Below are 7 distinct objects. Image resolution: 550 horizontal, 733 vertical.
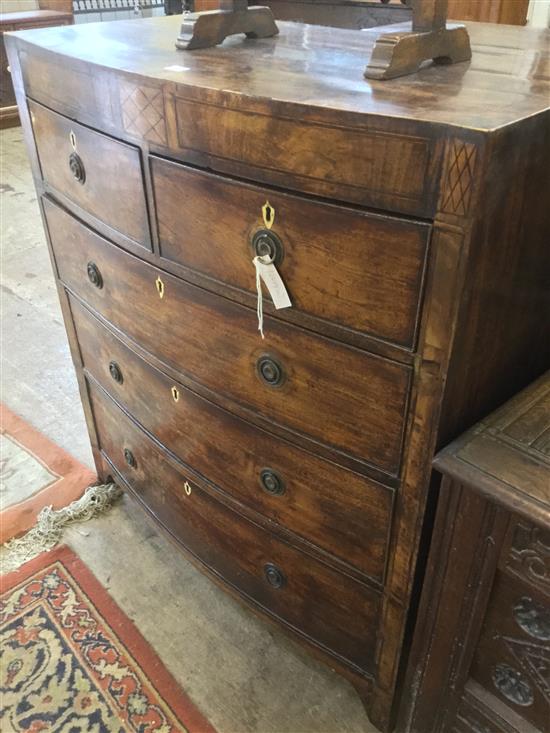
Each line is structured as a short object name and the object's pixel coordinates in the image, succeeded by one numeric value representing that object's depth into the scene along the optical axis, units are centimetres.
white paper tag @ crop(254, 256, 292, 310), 79
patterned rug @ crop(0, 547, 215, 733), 118
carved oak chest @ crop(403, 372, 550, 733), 74
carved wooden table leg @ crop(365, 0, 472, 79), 76
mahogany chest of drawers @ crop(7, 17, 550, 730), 66
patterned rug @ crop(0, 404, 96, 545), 162
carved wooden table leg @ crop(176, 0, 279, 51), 98
